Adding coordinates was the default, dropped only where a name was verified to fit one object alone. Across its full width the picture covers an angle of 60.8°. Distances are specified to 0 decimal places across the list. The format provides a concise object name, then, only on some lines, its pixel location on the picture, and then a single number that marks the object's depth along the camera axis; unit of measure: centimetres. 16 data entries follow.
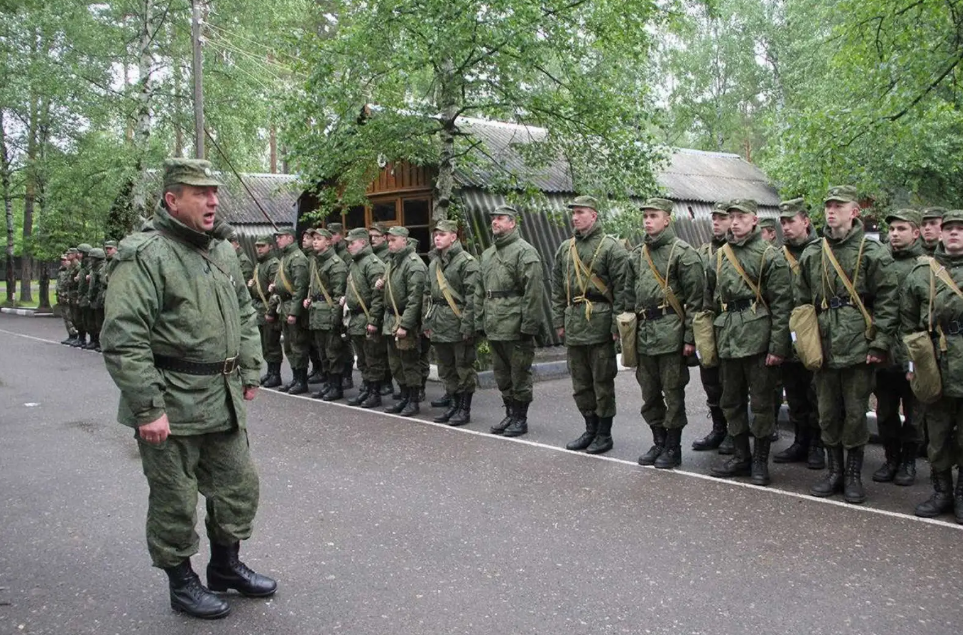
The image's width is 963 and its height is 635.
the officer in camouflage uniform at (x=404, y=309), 939
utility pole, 1627
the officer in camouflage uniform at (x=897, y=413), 614
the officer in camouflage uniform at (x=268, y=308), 1170
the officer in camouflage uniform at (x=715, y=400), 723
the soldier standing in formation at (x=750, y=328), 633
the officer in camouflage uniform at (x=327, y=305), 1047
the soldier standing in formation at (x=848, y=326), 581
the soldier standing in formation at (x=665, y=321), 678
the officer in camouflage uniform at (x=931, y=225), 627
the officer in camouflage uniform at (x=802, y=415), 700
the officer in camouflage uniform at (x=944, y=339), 538
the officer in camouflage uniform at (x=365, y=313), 994
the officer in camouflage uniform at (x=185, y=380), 379
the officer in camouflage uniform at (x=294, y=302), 1091
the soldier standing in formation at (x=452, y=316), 901
